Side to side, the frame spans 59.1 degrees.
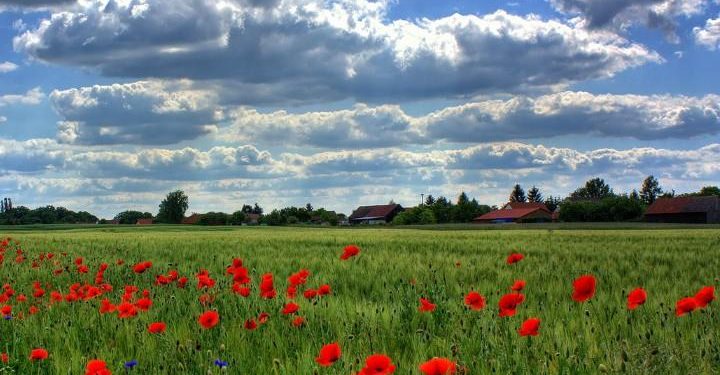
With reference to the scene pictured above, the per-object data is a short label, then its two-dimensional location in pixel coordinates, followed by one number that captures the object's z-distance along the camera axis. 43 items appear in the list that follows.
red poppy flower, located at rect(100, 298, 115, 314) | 4.52
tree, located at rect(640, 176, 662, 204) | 133.62
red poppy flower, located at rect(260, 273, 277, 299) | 4.36
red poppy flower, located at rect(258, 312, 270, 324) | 4.16
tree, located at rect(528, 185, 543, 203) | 151.88
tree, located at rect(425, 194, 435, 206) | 138.12
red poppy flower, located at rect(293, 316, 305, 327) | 4.13
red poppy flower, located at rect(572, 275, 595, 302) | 3.40
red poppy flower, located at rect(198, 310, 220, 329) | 3.55
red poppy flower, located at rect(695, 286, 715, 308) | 3.21
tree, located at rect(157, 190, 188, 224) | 139.50
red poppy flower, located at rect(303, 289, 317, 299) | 4.48
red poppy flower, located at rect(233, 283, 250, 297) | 4.56
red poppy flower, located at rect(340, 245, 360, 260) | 5.21
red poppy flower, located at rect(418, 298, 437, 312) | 3.65
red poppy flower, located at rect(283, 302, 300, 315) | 3.83
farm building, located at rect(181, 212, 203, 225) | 135.60
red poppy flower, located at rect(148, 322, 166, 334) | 3.59
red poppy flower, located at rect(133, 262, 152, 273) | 5.65
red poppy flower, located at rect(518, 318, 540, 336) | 2.95
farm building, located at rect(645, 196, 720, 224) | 86.56
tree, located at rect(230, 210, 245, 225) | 113.94
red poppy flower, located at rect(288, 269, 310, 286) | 4.68
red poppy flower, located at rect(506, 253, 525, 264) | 5.04
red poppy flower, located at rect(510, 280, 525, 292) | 3.87
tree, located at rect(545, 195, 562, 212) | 143.88
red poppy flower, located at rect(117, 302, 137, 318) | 4.30
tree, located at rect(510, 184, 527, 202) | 149.12
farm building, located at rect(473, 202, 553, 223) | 106.69
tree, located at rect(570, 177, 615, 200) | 145.50
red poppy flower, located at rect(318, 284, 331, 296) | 4.48
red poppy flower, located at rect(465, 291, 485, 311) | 3.77
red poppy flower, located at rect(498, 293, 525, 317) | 3.49
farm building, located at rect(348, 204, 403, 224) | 131.62
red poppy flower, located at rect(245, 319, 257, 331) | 3.90
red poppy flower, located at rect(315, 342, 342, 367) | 2.52
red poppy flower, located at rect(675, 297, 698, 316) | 3.21
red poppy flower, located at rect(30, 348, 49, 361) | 3.22
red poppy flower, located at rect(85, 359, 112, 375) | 2.62
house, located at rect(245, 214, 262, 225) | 136.38
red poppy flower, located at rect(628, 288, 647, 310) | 3.28
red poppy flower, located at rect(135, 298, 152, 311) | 4.45
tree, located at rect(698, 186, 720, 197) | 121.31
